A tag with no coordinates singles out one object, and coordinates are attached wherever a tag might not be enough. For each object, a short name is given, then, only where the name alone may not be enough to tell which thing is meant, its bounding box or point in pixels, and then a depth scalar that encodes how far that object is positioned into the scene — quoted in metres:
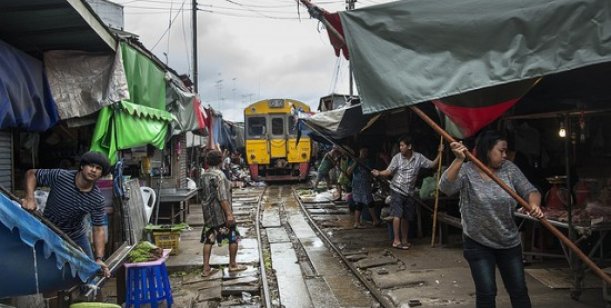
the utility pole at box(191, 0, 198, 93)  19.11
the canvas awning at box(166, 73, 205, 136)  9.81
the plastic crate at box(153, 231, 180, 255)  8.17
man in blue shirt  4.24
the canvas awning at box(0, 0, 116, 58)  4.96
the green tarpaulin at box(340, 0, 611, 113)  3.45
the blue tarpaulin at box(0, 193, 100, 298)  2.57
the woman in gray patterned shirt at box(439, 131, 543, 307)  3.73
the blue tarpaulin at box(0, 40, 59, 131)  5.01
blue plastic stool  5.17
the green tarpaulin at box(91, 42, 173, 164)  6.43
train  21.88
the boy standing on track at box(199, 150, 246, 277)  6.97
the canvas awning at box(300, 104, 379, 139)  9.04
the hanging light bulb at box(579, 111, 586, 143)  5.40
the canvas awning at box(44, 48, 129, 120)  6.19
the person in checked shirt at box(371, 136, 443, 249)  7.98
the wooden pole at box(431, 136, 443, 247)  7.80
